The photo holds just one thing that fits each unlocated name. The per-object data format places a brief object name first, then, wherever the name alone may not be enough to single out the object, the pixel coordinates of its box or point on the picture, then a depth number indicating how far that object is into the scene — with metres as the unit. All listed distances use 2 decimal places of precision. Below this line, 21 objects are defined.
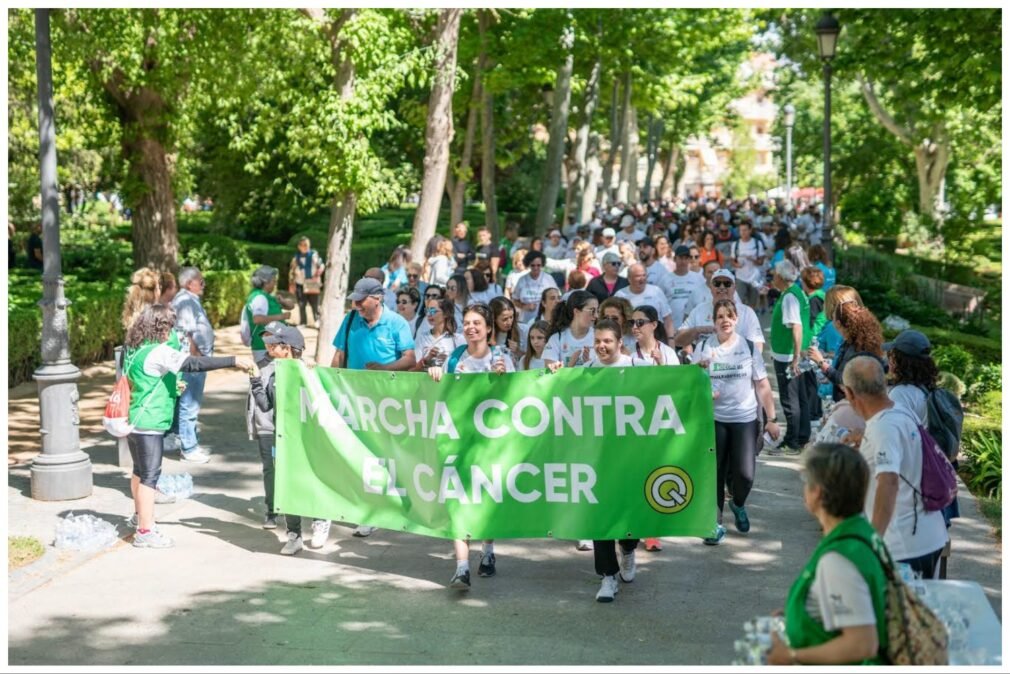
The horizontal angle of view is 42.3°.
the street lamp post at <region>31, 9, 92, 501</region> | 10.54
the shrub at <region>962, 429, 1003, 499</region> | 10.65
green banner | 7.82
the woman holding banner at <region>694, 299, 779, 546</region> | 8.97
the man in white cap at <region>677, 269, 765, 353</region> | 10.21
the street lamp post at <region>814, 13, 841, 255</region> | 21.23
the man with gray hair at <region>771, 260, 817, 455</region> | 12.01
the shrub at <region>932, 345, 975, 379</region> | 14.94
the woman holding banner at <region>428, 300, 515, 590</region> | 8.41
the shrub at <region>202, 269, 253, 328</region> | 23.28
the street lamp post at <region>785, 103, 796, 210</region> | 53.91
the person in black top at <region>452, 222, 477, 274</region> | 18.88
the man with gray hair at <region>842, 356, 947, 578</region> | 5.49
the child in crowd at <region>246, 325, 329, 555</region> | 8.95
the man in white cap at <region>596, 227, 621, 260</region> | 18.50
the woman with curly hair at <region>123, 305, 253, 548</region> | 8.90
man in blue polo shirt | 9.71
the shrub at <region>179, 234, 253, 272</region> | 26.53
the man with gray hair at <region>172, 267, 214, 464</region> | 11.88
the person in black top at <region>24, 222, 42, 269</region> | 26.86
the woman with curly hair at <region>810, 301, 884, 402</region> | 8.32
